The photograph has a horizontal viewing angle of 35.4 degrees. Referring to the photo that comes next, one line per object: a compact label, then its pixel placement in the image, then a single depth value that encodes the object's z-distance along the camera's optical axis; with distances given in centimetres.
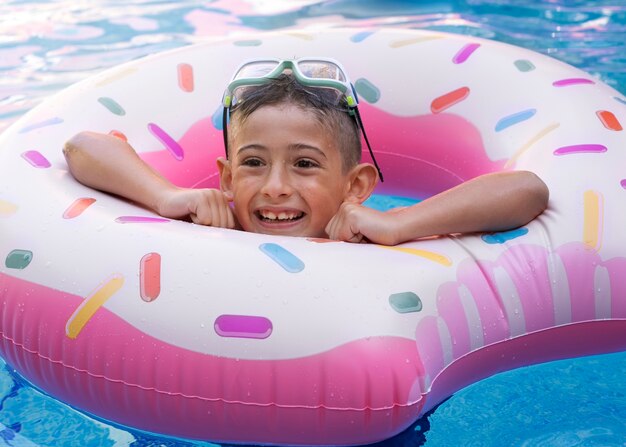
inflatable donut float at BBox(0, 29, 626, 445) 205
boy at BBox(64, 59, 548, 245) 236
